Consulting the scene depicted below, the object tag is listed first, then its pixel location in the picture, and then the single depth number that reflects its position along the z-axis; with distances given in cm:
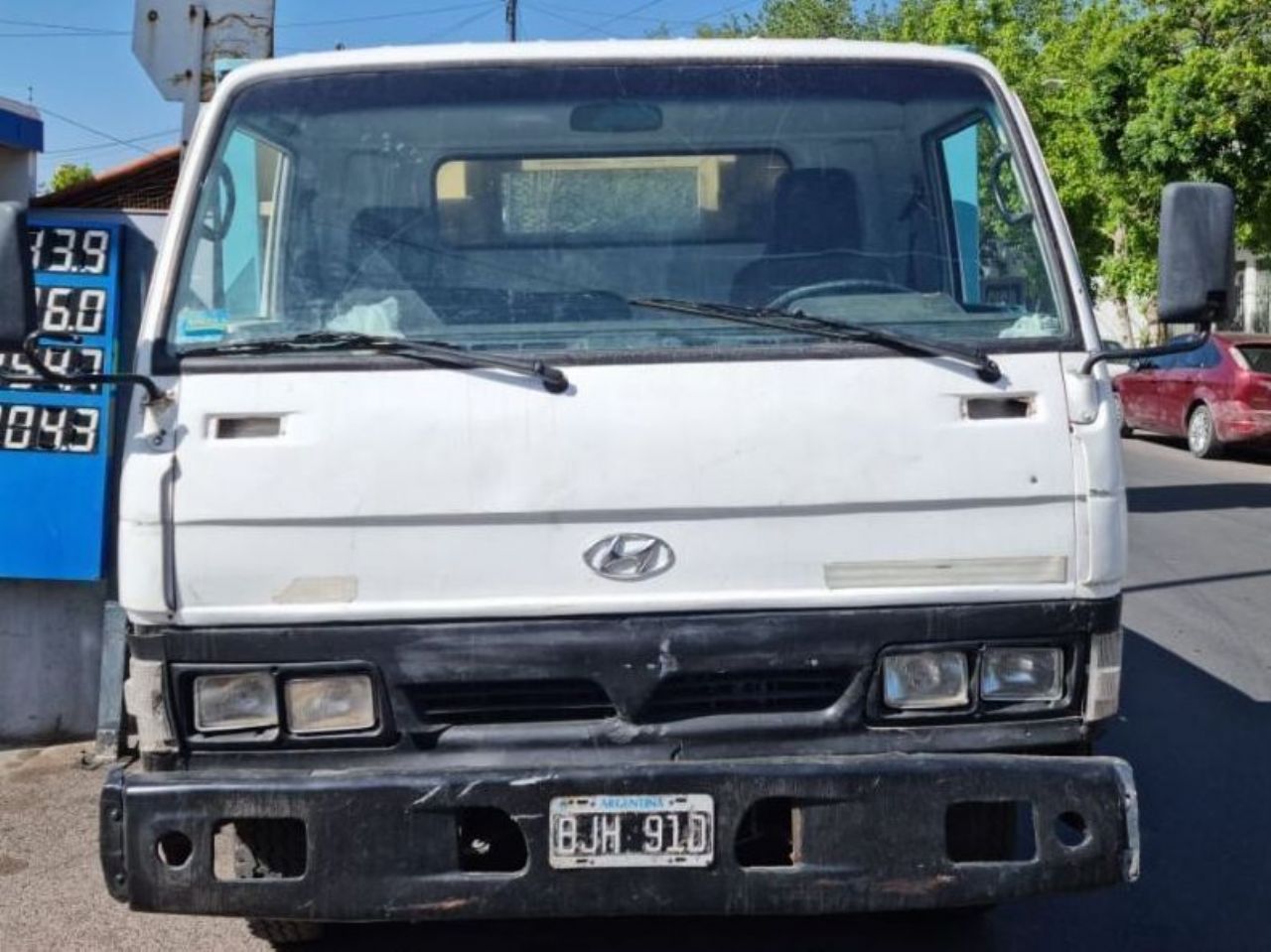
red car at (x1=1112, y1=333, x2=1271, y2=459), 1738
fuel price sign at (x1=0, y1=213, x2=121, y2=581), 616
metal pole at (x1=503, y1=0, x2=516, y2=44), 3319
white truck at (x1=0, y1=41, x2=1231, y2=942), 351
